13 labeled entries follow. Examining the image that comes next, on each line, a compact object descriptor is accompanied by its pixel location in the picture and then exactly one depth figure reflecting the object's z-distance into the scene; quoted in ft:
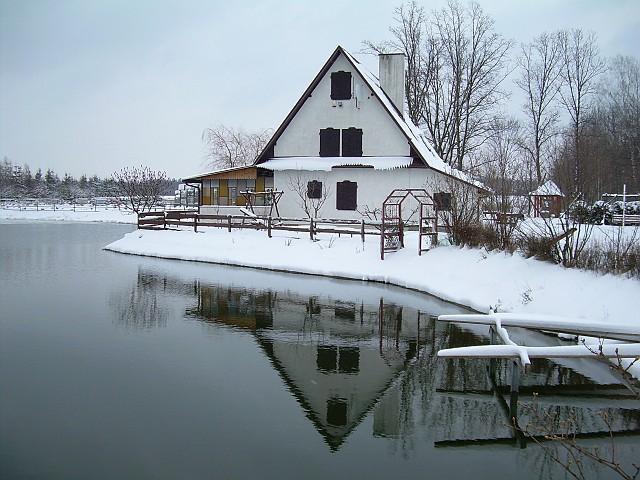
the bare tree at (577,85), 141.32
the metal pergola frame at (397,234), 67.77
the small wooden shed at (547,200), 48.49
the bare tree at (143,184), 149.59
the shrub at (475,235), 59.26
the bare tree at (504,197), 57.52
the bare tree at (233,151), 197.57
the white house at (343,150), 97.09
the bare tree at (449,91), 136.87
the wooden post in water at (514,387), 26.53
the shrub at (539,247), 48.93
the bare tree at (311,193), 100.83
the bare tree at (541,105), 141.90
